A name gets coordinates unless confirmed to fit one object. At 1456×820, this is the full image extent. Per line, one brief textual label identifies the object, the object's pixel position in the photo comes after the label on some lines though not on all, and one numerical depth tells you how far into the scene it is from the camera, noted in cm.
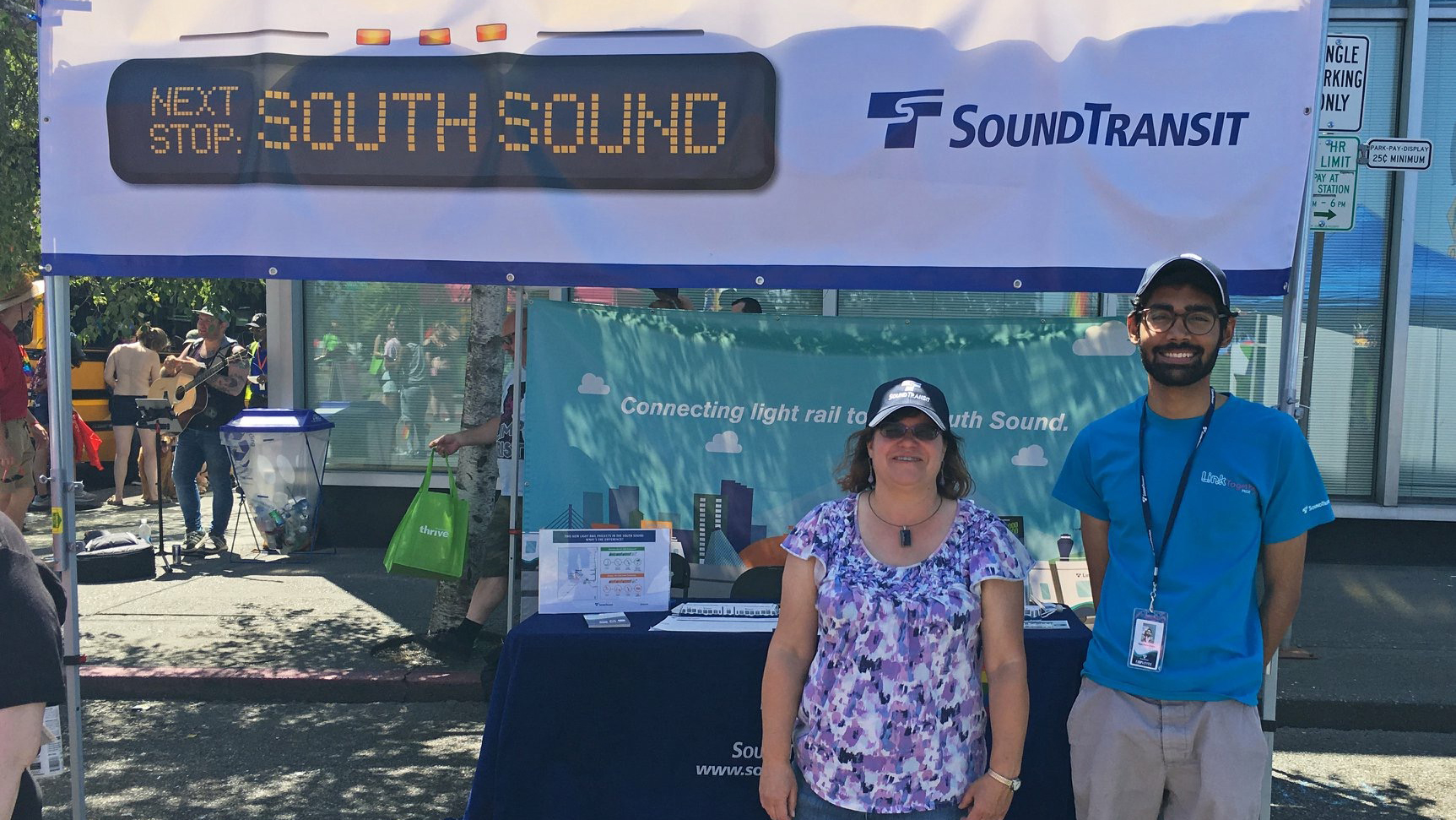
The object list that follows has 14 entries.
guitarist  955
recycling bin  911
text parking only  538
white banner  380
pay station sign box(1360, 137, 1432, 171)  575
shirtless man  1170
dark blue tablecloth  387
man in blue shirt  287
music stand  959
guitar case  876
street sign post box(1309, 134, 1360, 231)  541
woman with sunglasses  270
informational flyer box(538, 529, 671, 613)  428
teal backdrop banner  534
